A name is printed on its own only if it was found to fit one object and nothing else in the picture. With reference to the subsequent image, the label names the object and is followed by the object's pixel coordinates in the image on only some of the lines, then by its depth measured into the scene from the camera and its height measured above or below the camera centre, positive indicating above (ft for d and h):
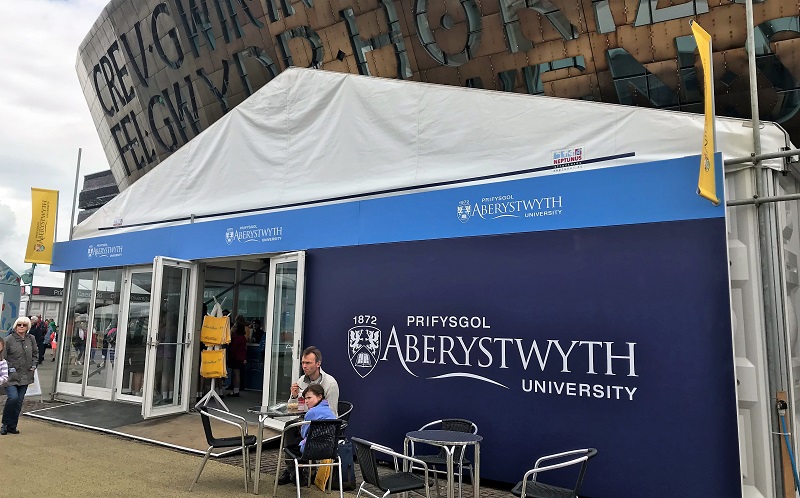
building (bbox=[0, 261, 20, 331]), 56.59 +2.82
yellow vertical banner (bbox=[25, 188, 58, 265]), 34.65 +5.66
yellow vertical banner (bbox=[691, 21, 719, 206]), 13.57 +4.85
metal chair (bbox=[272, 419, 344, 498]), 15.02 -2.90
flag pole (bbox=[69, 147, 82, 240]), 35.63 +8.31
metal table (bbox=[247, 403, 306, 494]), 16.33 -2.39
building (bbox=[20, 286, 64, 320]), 94.32 +3.26
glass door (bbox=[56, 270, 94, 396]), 32.45 -0.60
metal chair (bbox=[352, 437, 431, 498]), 12.48 -3.23
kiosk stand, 27.73 -0.26
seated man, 17.47 -1.50
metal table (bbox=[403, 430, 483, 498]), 13.32 -2.55
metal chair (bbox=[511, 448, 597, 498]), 12.07 -3.40
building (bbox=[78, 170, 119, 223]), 128.36 +29.83
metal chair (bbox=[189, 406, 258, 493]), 16.78 -3.27
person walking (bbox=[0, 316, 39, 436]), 23.44 -1.79
